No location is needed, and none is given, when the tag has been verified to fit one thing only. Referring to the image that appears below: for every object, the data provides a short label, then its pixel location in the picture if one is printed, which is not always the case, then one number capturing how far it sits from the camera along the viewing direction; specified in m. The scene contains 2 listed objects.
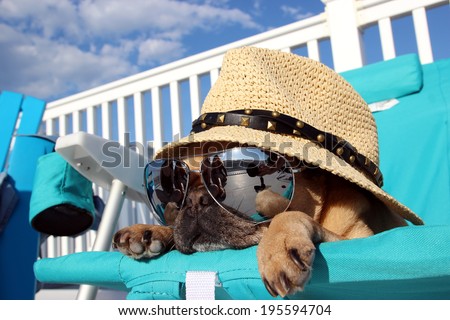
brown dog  0.42
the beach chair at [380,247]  0.31
